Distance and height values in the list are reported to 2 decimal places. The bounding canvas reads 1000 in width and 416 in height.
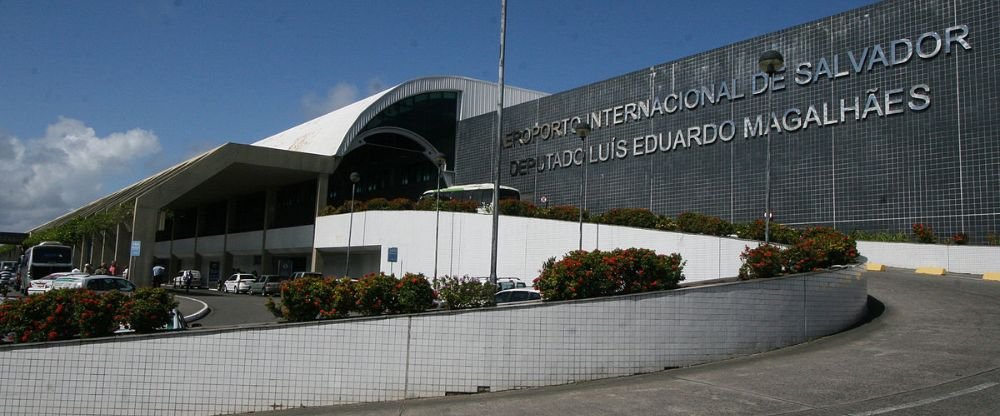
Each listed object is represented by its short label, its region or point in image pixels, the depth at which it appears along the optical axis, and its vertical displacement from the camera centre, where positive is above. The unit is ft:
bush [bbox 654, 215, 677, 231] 89.10 +5.76
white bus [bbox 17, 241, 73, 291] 129.59 -2.81
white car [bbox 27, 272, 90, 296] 91.94 -5.14
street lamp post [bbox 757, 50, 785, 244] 49.34 +14.82
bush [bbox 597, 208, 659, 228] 91.71 +6.59
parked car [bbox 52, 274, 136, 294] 78.88 -3.98
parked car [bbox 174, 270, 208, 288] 160.38 -6.87
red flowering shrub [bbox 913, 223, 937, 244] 81.30 +5.12
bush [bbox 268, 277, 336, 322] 34.42 -2.14
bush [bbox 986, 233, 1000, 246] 76.74 +4.59
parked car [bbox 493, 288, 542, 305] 57.31 -2.59
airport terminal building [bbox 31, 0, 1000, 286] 83.10 +20.51
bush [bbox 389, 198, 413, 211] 125.80 +9.61
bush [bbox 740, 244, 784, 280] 44.45 +0.58
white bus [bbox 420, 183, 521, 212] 130.93 +13.11
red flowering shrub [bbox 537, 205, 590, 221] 102.17 +7.58
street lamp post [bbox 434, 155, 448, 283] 110.22 +7.70
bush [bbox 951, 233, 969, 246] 78.69 +4.56
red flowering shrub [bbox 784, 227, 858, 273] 46.78 +1.57
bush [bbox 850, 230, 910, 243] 84.74 +5.01
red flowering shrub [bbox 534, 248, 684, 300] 38.11 -0.41
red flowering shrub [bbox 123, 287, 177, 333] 32.90 -2.85
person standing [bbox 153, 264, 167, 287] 127.24 -4.55
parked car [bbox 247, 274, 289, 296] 133.18 -5.82
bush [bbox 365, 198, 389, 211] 127.44 +9.75
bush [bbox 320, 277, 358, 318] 34.50 -2.21
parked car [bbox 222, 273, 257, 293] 143.74 -6.20
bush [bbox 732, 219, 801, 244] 76.89 +4.52
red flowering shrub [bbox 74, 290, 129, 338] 31.91 -3.01
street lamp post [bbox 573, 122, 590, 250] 75.86 +14.61
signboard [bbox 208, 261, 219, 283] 209.28 -5.81
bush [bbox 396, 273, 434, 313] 35.27 -1.72
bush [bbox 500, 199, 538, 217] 106.52 +8.33
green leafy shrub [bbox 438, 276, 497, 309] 36.40 -1.65
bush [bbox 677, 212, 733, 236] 83.41 +5.36
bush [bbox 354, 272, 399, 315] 34.83 -1.82
